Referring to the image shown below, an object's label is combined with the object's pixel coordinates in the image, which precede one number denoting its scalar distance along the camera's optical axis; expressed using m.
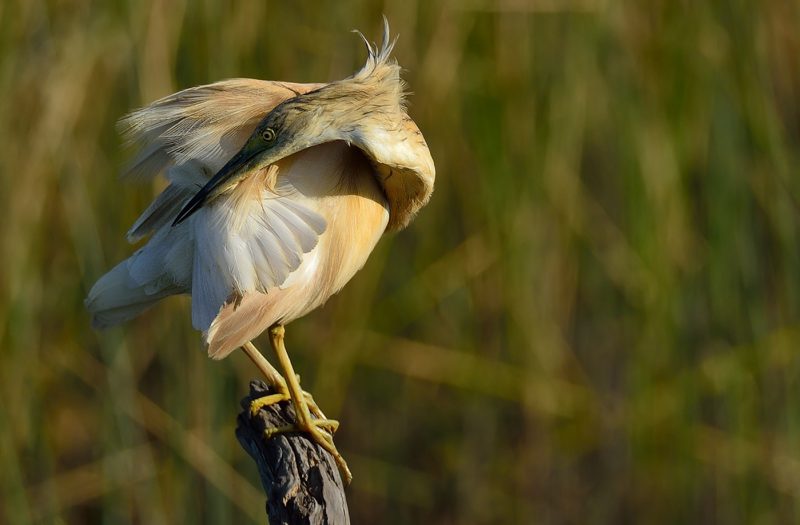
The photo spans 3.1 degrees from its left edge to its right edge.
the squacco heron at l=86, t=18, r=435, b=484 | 8.21
